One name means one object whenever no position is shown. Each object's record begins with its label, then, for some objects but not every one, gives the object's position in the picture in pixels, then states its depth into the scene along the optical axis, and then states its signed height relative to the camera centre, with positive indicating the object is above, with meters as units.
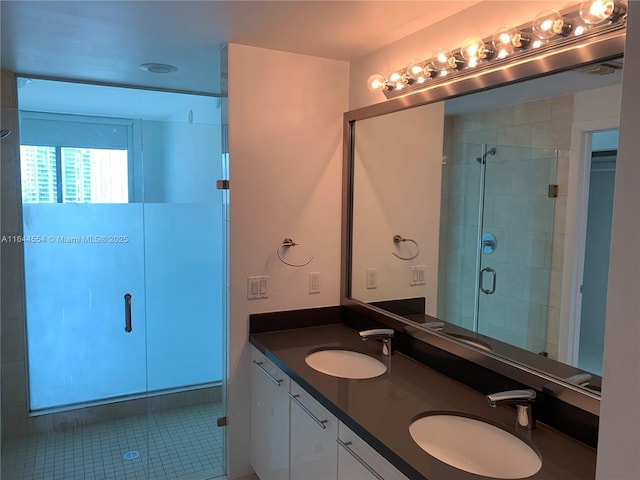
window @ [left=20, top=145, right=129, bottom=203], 2.78 +0.12
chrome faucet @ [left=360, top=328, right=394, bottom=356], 2.18 -0.60
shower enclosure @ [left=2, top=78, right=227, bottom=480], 2.81 -0.57
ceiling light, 2.68 +0.73
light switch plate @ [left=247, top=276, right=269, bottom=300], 2.50 -0.46
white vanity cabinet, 1.56 -0.92
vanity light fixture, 1.35 +0.53
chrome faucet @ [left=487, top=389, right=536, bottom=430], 1.48 -0.61
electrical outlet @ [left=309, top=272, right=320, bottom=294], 2.65 -0.45
